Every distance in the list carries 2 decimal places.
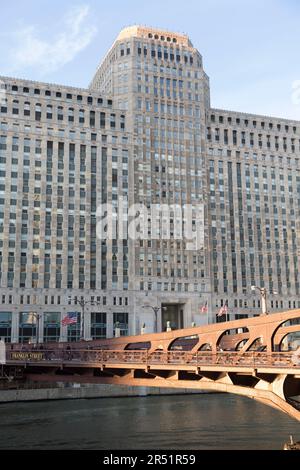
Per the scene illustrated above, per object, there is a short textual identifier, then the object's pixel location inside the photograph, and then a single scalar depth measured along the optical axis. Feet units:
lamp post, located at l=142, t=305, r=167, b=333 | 439.22
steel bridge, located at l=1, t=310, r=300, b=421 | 147.33
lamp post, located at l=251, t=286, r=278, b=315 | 175.71
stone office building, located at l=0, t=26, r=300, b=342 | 442.91
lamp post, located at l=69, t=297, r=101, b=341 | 422.00
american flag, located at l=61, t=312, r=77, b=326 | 270.79
